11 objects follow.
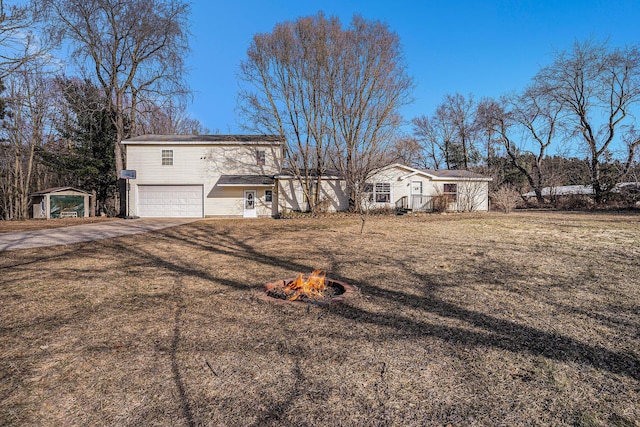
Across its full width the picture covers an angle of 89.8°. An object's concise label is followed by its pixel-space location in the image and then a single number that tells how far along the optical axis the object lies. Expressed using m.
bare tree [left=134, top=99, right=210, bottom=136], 23.64
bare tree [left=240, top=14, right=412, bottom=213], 18.56
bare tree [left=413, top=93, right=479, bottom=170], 36.72
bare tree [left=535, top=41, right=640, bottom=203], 24.23
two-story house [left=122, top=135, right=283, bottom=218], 19.91
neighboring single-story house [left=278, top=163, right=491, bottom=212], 20.61
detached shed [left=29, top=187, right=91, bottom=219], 20.12
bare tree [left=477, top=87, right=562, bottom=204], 29.81
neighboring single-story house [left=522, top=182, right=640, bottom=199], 21.08
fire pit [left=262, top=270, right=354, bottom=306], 4.01
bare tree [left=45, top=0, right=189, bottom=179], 20.14
